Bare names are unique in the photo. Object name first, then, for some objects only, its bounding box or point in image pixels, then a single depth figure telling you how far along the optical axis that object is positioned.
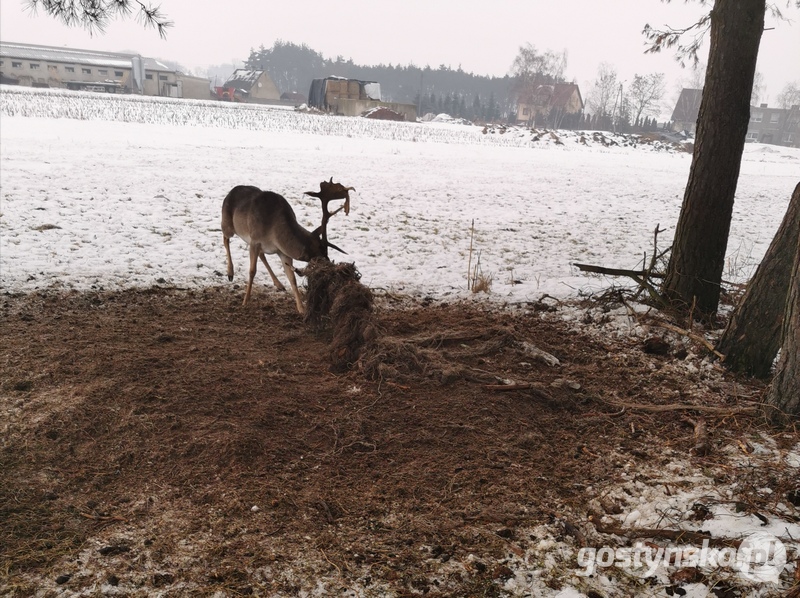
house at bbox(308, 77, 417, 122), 48.16
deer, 5.10
